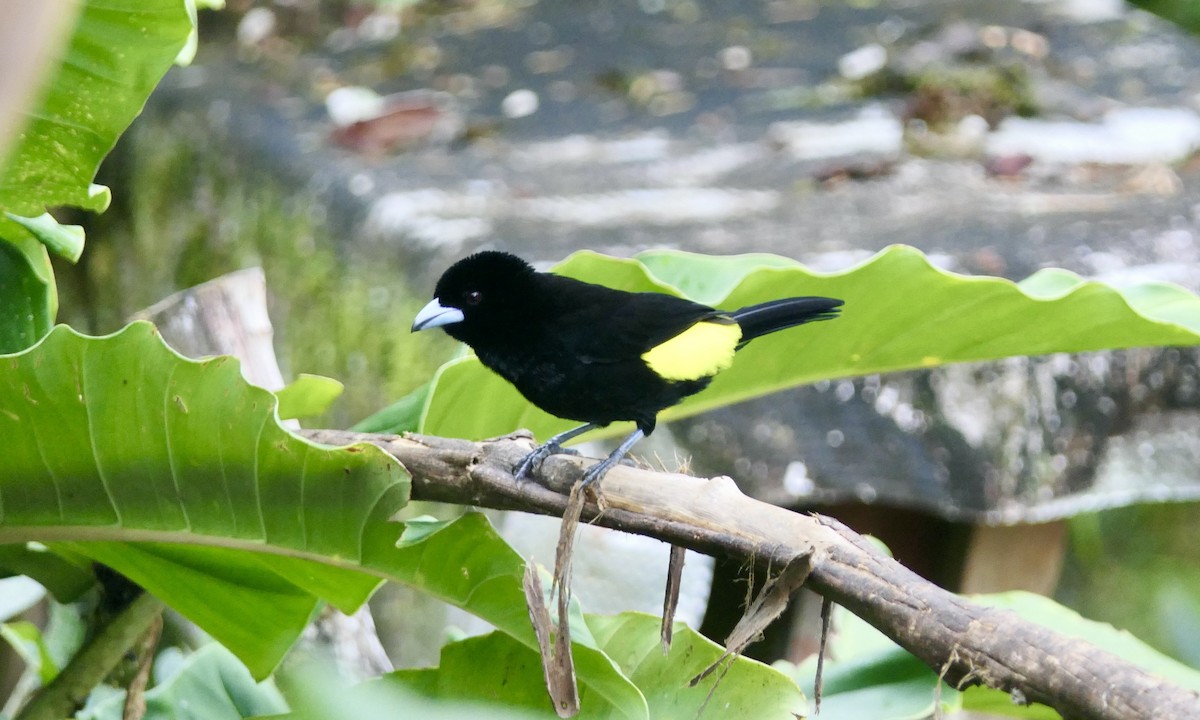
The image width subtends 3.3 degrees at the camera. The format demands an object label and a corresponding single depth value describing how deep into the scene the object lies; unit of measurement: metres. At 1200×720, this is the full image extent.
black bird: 8.02
